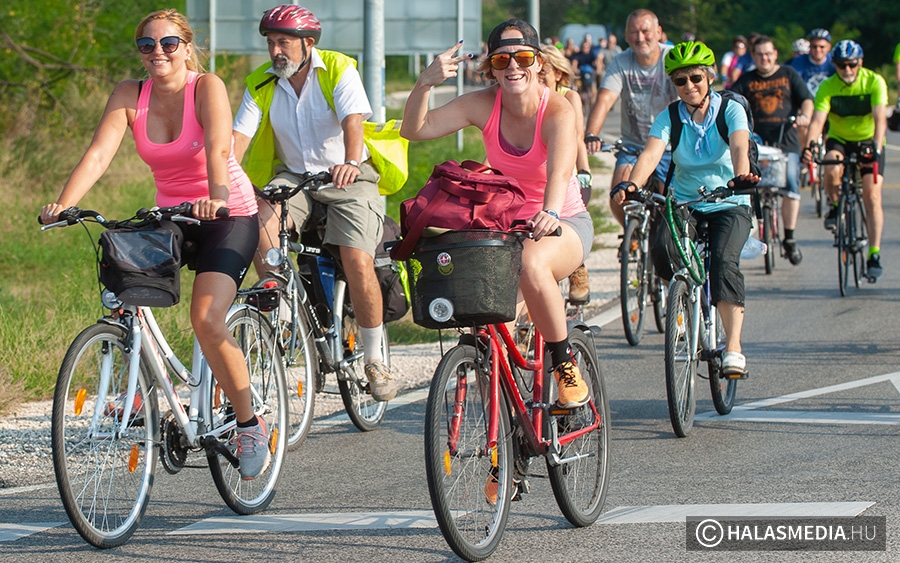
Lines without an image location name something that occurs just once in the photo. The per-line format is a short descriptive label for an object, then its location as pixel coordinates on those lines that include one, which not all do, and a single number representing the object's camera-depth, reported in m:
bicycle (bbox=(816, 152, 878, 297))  23.12
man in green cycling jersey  23.34
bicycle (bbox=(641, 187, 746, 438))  13.91
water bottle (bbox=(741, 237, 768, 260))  15.15
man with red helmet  13.96
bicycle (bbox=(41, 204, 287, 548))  10.06
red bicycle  9.44
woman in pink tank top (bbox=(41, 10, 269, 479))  10.94
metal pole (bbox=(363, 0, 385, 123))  20.75
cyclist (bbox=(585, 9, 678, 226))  20.56
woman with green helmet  14.54
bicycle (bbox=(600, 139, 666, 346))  19.37
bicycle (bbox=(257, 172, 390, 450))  13.50
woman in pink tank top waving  10.27
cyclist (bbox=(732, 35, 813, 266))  26.27
